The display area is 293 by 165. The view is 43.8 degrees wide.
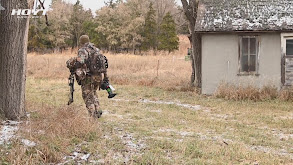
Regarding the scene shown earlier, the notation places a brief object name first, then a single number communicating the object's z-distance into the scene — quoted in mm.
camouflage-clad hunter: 7961
